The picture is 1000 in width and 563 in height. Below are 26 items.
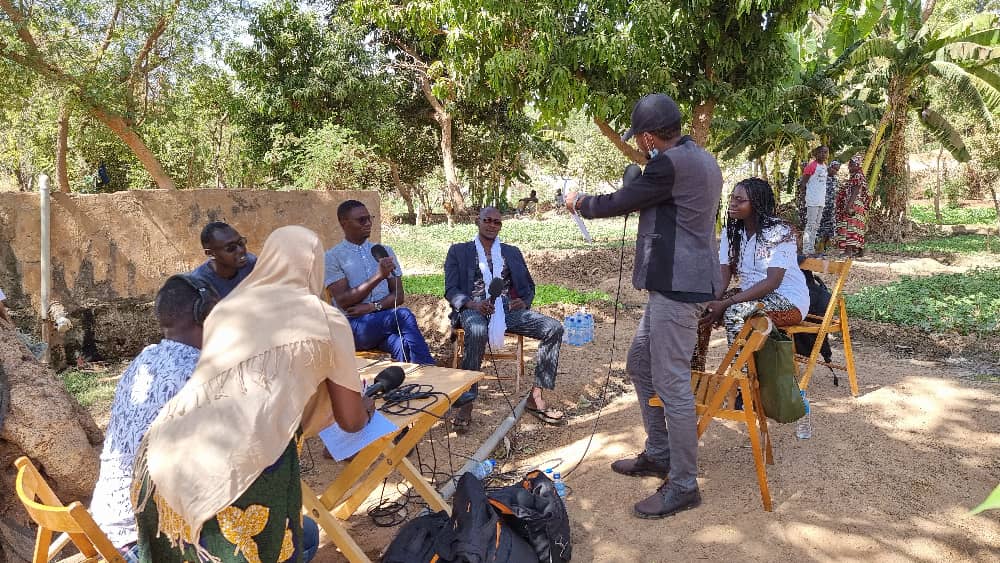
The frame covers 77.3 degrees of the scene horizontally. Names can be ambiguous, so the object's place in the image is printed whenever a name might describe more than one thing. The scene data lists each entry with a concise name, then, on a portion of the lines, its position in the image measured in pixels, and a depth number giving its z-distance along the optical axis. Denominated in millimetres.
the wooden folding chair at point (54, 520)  1954
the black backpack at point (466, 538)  2605
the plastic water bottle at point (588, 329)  6957
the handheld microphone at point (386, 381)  3096
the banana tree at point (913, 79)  12641
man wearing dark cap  3148
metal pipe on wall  6016
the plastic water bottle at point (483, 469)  3996
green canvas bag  3439
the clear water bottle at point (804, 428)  4066
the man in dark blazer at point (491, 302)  4969
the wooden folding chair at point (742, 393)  3277
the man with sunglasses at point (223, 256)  4141
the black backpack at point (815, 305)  5098
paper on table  2613
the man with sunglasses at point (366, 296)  4789
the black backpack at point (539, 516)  2871
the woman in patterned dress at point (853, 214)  12289
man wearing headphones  2320
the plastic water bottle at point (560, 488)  3637
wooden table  2820
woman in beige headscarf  1981
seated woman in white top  4254
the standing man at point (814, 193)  11633
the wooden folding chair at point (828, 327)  4730
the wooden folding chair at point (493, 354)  5207
